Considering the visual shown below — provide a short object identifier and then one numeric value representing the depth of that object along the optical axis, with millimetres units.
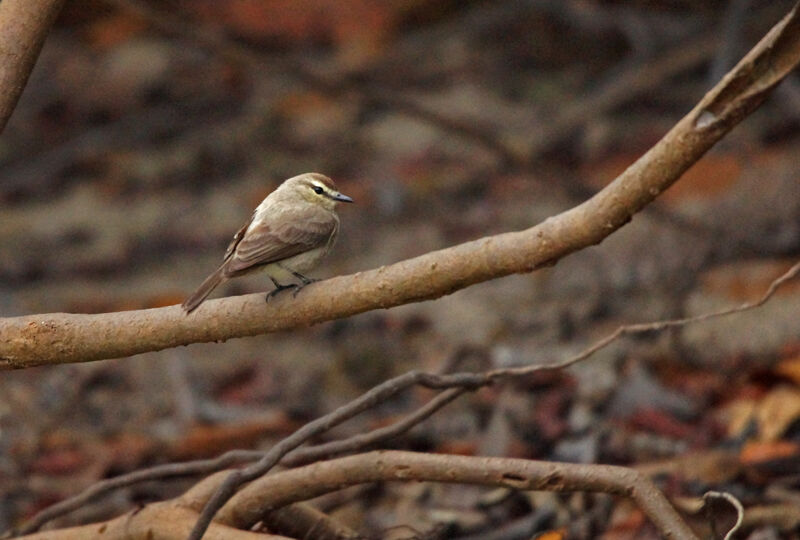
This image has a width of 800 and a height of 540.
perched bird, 8445
